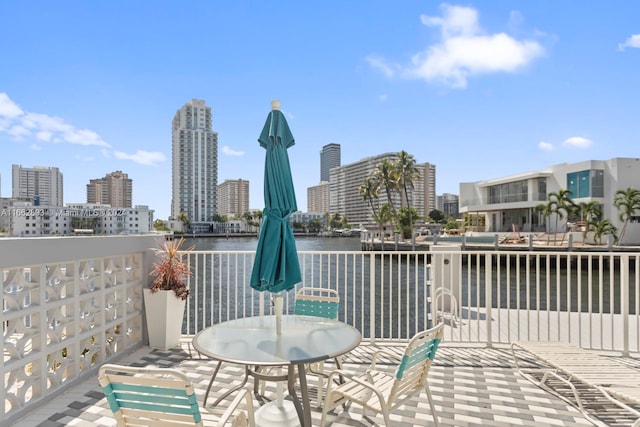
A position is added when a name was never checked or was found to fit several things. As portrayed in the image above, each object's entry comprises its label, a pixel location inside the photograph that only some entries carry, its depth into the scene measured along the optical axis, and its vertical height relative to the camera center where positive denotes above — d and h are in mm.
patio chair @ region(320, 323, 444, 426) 2182 -1043
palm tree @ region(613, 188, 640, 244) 25969 +892
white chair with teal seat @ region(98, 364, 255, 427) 1582 -771
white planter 4348 -1114
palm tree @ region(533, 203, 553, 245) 29500 +497
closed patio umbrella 2717 -90
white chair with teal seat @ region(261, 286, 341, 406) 3479 -809
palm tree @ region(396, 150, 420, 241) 42938 +5549
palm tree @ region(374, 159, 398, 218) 43438 +4924
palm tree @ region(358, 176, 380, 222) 46531 +3742
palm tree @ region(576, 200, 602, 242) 27516 +357
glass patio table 2152 -795
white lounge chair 2629 -1204
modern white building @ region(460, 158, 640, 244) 27469 +2187
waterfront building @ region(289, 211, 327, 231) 105262 +410
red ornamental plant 4387 -612
